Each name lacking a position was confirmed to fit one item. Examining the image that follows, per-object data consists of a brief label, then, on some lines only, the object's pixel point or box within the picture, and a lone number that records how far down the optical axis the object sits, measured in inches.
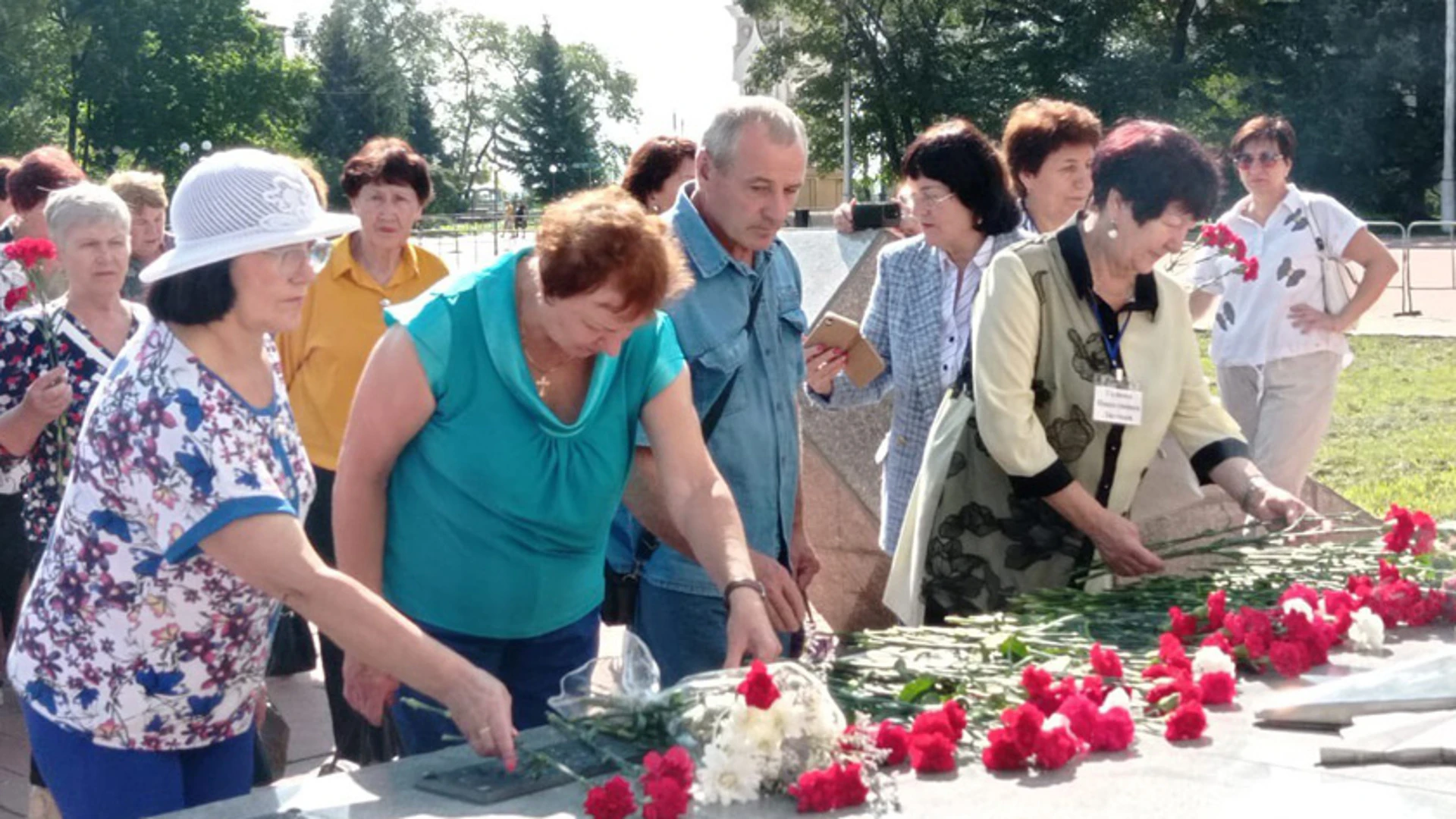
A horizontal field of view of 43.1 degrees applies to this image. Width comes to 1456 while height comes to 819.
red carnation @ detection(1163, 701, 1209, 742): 96.3
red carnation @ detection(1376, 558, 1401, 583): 128.9
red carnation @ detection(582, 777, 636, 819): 80.9
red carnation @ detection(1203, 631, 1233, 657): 111.9
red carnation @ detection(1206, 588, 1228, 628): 118.8
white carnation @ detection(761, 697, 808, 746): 85.8
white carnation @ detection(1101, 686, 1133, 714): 96.6
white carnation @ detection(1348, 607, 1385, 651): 118.1
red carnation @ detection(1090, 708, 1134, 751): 94.0
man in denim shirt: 135.2
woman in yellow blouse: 195.8
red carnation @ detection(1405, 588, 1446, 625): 125.9
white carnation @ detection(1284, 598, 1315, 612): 114.7
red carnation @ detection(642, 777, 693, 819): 80.8
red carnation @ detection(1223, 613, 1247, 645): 114.3
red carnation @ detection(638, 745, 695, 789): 82.2
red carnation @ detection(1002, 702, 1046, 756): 89.8
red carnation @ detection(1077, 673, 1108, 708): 100.2
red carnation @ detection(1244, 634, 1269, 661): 113.0
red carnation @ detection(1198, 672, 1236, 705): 104.0
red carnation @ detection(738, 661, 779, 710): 84.7
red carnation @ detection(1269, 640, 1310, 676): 110.9
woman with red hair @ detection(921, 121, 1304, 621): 133.0
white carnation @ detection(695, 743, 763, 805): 85.2
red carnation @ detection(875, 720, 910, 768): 91.7
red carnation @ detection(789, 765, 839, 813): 83.7
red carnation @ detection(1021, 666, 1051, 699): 97.0
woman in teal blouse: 107.3
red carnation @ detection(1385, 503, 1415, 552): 137.1
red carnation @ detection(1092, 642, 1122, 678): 104.1
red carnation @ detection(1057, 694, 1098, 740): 93.6
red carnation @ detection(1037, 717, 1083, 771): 90.2
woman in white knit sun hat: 95.7
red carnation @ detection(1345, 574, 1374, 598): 126.4
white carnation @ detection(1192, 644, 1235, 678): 106.0
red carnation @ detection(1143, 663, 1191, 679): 105.4
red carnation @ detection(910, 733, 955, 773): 89.9
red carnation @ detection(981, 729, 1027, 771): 90.2
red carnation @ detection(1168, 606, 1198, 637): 117.7
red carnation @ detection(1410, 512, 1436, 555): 137.0
